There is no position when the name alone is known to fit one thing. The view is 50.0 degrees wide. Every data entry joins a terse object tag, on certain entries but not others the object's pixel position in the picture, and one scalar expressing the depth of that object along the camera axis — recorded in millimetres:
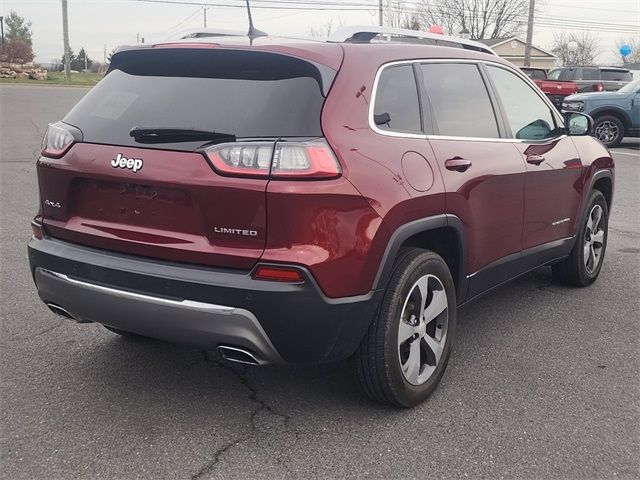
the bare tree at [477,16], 63375
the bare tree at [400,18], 52562
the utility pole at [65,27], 50031
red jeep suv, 2707
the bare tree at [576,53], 79000
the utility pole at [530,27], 35500
